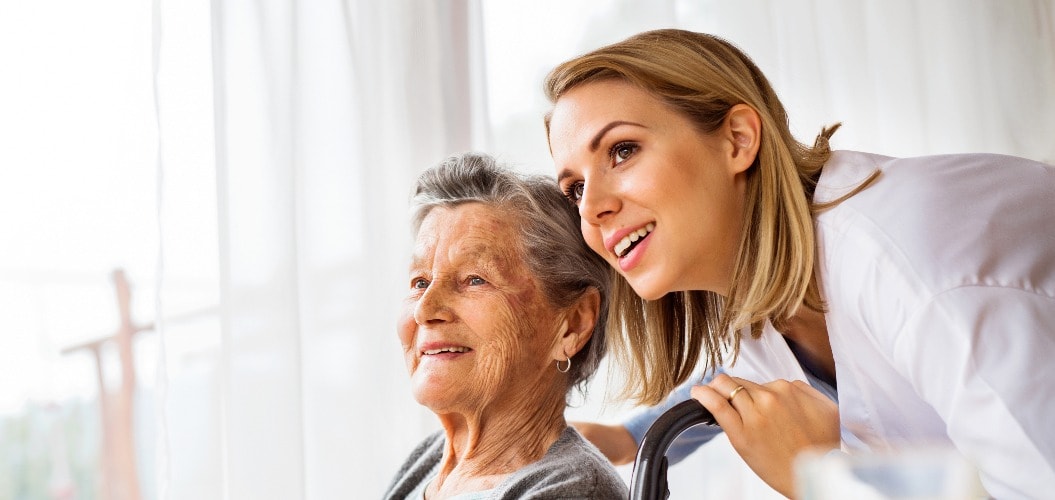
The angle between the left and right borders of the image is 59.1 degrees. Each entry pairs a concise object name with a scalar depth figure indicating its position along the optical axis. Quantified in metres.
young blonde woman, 0.95
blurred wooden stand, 1.65
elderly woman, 1.32
